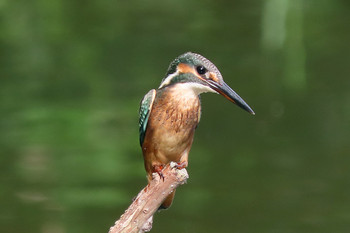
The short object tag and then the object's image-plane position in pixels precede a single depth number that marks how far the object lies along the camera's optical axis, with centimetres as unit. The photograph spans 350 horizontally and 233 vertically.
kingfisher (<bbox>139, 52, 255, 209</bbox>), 619
